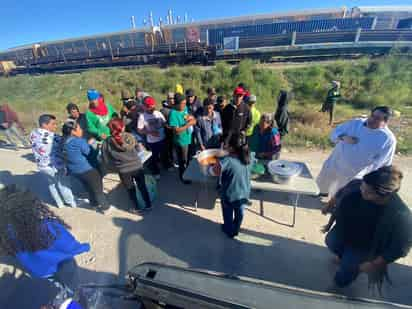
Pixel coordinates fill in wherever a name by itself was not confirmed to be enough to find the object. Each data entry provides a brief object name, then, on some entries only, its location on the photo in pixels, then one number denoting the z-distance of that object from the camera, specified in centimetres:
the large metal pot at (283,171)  247
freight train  1777
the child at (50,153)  268
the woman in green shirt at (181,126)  331
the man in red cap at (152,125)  347
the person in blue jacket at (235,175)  200
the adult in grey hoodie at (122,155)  248
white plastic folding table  243
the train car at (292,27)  2127
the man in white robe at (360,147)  231
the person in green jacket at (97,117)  355
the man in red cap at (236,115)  362
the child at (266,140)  305
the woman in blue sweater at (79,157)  260
